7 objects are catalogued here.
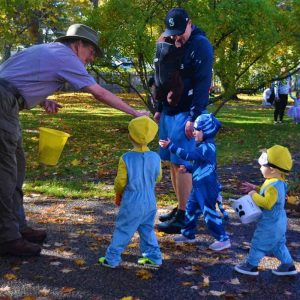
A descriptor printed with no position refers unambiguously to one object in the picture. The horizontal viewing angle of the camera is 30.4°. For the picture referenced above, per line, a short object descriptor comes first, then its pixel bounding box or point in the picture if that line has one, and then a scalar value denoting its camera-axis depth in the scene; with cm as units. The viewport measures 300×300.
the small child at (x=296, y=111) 1758
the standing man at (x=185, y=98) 500
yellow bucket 482
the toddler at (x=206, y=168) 462
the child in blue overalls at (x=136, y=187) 412
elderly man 431
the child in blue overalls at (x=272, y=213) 406
